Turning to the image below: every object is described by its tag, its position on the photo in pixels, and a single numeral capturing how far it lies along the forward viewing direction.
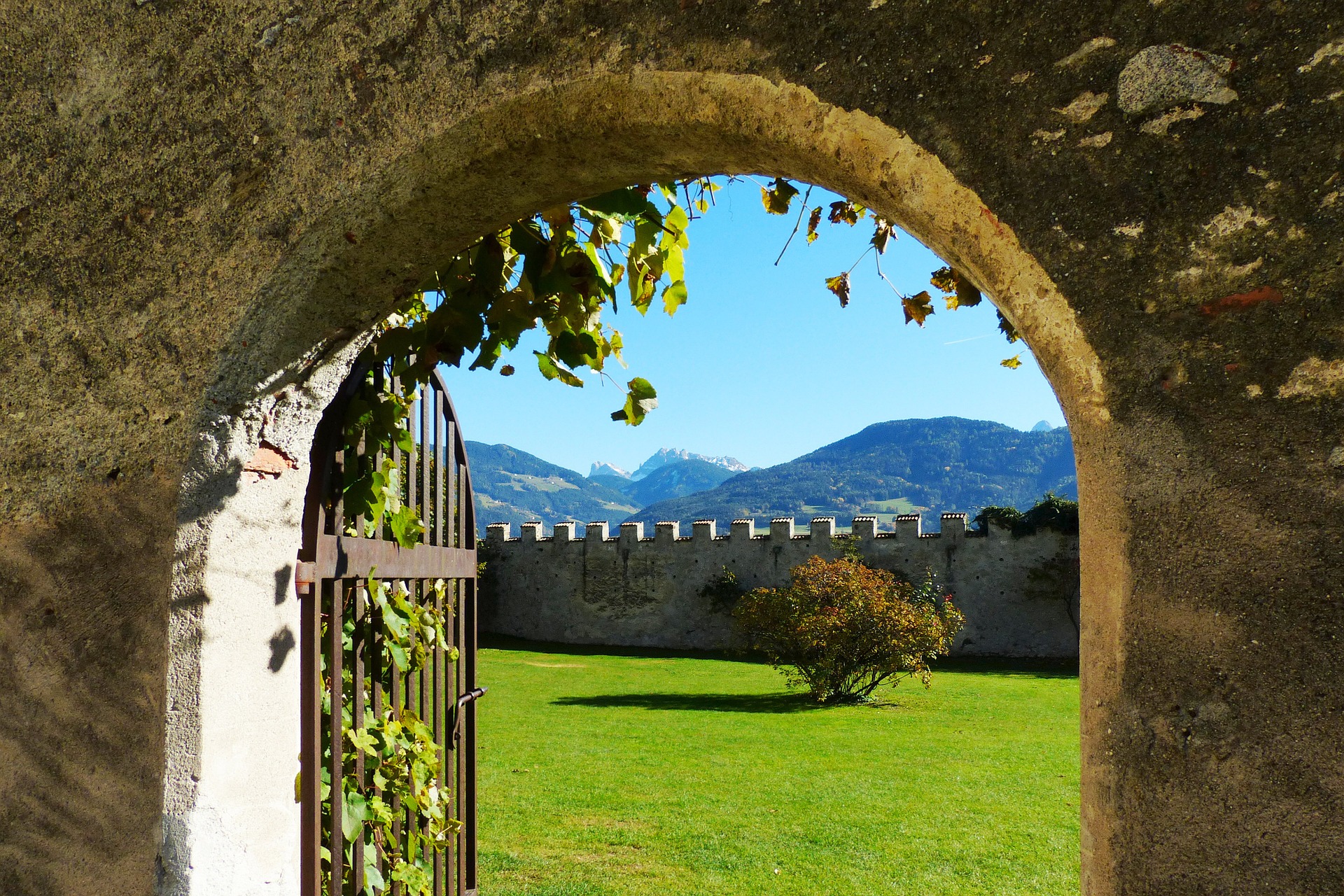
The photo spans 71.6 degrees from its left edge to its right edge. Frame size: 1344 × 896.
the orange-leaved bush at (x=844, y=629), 14.18
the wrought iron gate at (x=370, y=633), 2.12
